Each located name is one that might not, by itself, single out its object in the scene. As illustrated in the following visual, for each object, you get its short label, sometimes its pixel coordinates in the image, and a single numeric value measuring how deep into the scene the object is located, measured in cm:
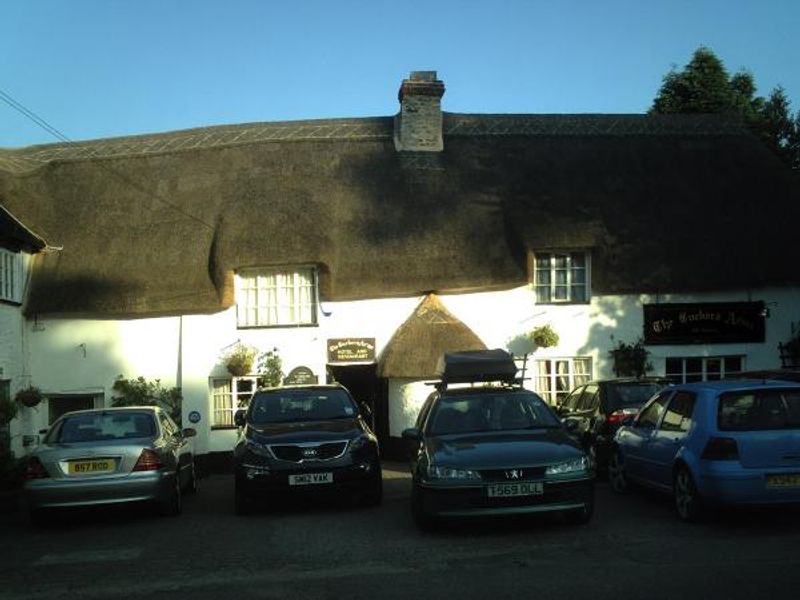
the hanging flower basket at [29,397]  1966
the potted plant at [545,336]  2025
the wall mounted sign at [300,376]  2008
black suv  1155
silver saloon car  1114
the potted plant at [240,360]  2009
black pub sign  2056
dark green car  922
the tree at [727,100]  3359
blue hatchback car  920
